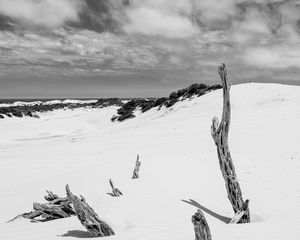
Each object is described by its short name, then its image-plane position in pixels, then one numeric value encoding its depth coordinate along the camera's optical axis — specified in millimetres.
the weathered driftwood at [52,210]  9281
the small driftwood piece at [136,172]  13047
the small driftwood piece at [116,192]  10531
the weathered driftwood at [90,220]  7238
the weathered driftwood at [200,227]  5730
